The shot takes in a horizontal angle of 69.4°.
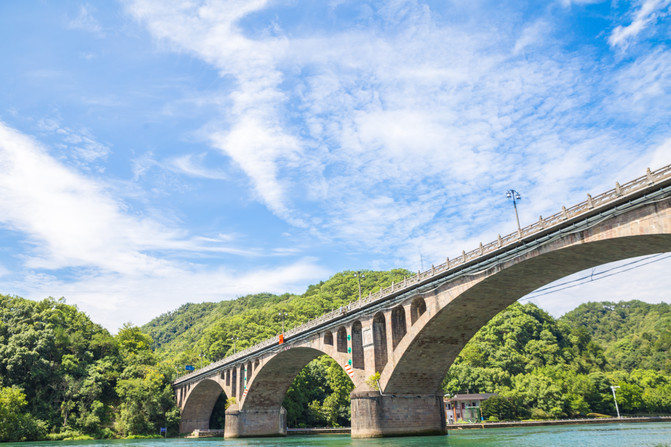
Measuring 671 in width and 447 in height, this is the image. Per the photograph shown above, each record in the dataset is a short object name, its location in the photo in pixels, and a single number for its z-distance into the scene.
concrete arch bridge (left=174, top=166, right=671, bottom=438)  25.84
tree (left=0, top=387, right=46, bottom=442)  59.19
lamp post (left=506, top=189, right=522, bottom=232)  34.93
